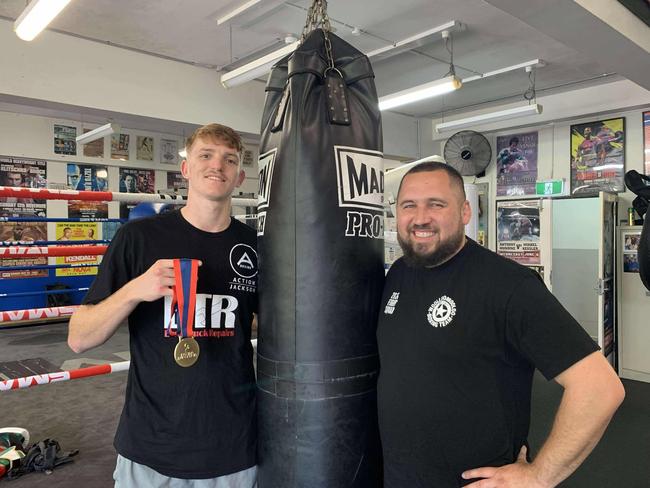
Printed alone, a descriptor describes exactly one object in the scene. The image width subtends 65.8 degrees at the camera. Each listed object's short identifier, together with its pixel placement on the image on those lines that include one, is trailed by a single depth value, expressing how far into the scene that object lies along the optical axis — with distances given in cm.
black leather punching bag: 127
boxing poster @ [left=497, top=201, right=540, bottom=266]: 702
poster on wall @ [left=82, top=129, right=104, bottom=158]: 845
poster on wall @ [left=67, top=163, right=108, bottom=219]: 842
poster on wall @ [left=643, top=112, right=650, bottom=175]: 617
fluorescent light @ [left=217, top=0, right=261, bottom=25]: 423
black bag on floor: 283
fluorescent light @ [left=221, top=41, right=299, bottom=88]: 410
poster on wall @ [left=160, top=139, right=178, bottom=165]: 919
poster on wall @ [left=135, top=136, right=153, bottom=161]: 892
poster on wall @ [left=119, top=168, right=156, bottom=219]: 884
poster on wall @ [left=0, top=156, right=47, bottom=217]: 786
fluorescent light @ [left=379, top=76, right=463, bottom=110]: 481
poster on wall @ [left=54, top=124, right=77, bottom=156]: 820
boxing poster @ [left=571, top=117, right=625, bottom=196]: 643
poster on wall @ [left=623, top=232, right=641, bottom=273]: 555
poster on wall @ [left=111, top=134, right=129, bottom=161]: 869
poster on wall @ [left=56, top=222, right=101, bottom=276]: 797
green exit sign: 699
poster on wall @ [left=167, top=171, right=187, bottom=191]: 934
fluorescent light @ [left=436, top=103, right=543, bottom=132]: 555
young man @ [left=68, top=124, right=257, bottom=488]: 132
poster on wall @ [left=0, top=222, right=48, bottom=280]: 766
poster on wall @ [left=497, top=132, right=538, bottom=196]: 732
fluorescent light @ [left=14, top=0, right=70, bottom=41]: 321
